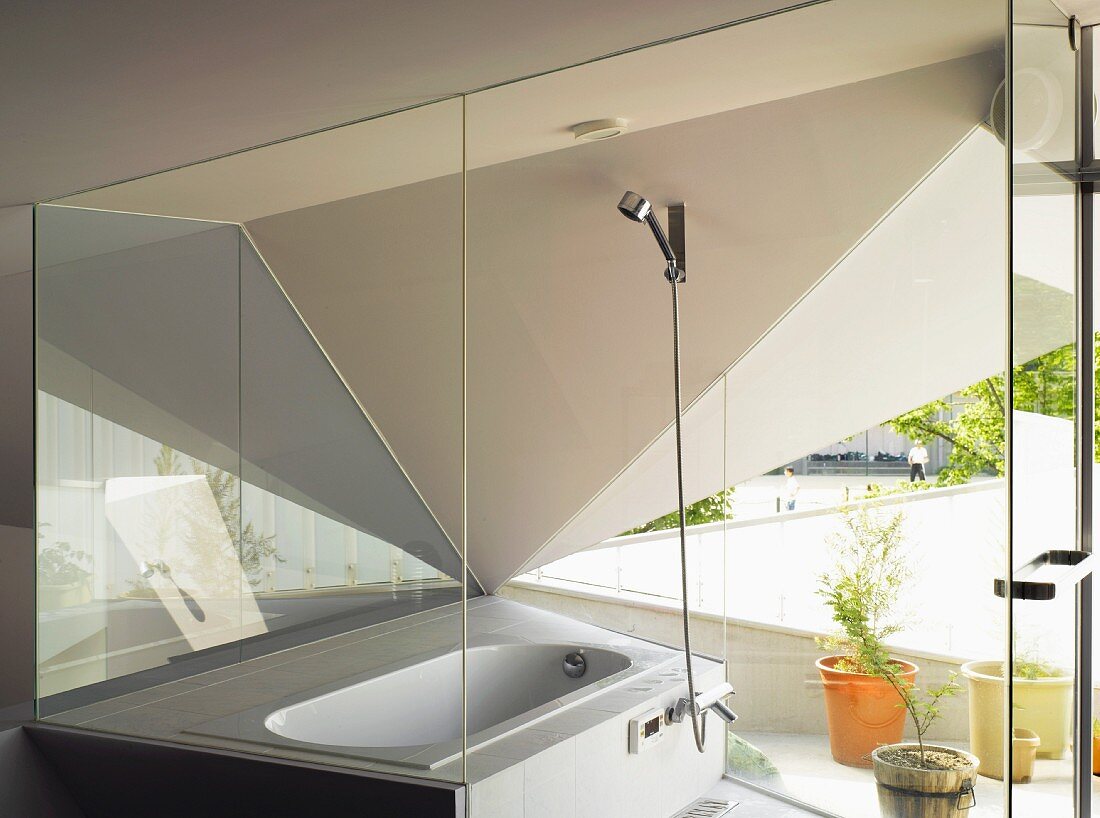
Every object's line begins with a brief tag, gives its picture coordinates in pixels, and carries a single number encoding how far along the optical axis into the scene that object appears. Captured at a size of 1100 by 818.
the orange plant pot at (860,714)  2.10
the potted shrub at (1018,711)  1.95
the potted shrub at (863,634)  2.10
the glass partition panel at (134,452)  3.28
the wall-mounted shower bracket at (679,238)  2.43
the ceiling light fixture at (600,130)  2.49
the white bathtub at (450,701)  2.68
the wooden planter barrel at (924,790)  1.99
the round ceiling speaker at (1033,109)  1.94
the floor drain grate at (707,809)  2.43
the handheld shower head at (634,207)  2.47
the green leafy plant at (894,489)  2.06
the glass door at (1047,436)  1.96
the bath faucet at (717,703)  2.42
